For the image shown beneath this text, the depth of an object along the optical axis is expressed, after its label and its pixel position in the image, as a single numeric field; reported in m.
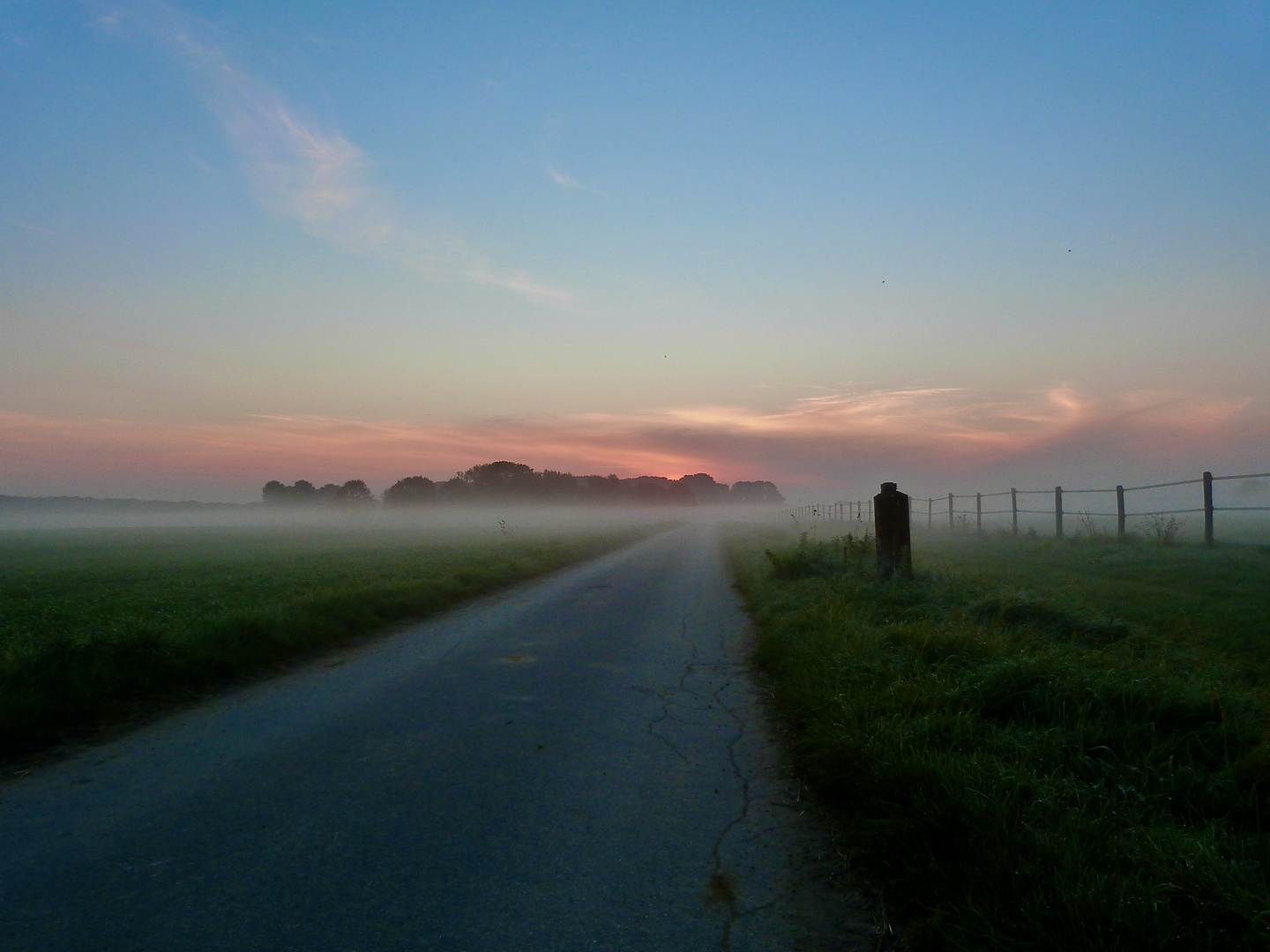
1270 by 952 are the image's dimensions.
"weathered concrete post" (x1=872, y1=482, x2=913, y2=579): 12.36
